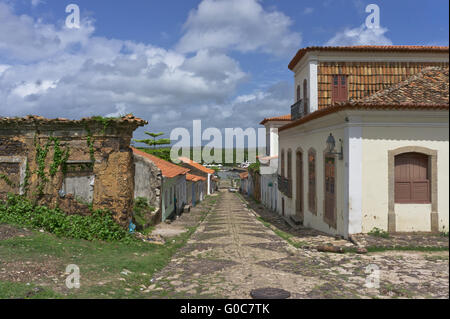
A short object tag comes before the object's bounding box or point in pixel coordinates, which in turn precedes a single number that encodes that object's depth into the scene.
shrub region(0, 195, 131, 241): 10.22
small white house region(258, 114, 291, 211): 26.27
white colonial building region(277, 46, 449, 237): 4.54
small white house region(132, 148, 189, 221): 16.39
